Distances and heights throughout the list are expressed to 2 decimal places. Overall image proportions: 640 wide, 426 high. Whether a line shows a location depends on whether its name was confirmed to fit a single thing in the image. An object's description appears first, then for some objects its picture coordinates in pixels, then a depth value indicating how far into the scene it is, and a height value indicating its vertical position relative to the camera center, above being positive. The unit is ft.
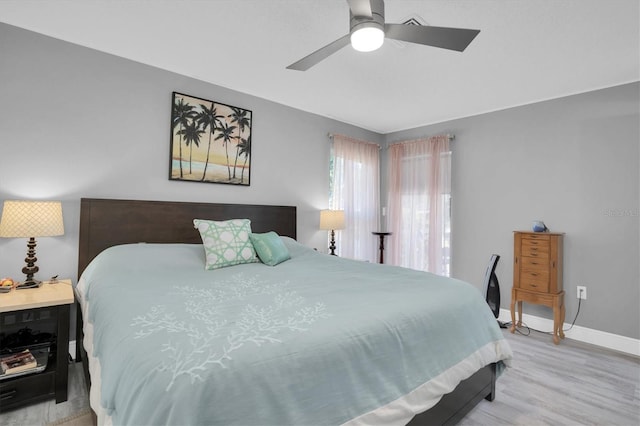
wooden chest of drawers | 10.28 -1.74
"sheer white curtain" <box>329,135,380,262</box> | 14.20 +1.14
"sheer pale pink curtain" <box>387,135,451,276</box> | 13.85 +0.66
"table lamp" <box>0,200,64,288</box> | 6.57 -0.24
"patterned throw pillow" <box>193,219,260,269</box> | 7.95 -0.74
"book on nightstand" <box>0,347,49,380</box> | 6.03 -2.97
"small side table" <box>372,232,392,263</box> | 14.58 -1.08
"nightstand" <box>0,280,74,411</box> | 6.02 -2.83
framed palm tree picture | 9.72 +2.37
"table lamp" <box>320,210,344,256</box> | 12.56 -0.12
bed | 3.00 -1.48
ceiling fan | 5.14 +3.15
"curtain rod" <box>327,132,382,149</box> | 13.84 +3.61
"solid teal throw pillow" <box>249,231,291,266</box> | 8.49 -0.90
